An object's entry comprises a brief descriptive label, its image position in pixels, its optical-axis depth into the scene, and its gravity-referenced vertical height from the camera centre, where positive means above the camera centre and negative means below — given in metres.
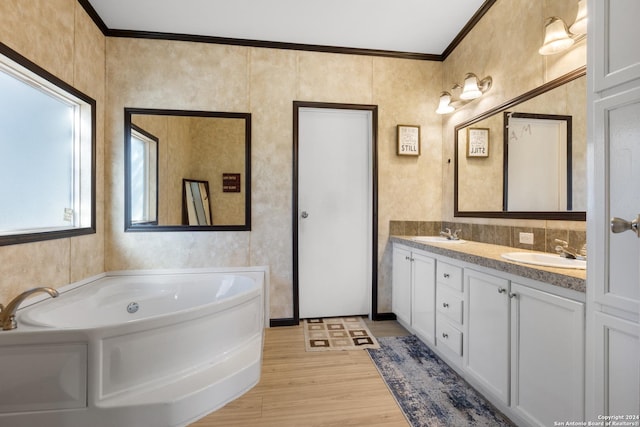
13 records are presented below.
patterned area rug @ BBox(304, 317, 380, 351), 2.41 -1.08
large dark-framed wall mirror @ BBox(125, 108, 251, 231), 2.64 +0.37
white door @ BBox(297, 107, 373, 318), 2.95 +0.01
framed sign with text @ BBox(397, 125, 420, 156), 2.96 +0.71
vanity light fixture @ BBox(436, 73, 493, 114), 2.43 +1.03
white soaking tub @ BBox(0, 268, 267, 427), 1.20 -0.70
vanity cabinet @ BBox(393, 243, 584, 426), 1.17 -0.62
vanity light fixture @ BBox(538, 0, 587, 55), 1.62 +1.02
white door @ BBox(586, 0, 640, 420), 0.95 +0.01
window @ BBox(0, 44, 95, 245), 1.64 +0.37
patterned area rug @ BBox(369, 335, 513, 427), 1.58 -1.08
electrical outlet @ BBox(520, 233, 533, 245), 2.00 -0.18
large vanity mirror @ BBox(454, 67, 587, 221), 1.71 +0.39
